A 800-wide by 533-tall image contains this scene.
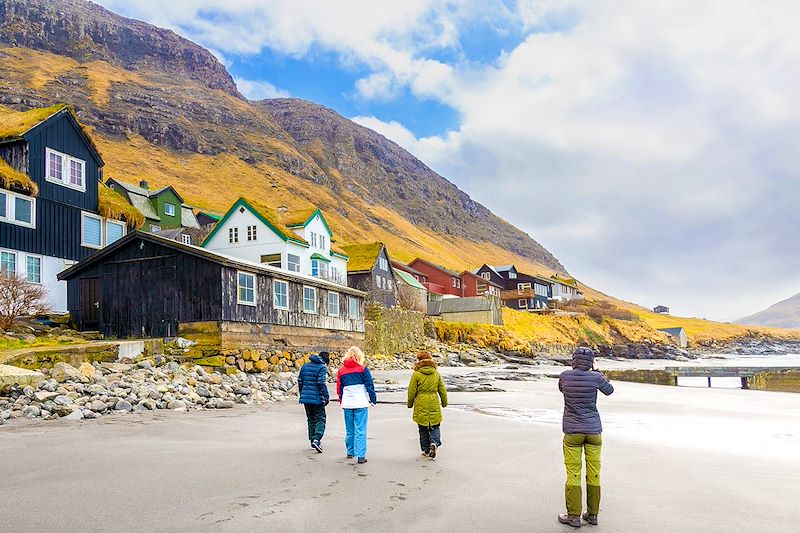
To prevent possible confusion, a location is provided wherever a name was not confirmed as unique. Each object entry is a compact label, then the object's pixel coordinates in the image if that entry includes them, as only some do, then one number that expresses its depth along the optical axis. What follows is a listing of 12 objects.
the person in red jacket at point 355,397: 10.67
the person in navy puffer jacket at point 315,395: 11.59
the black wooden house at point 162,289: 27.98
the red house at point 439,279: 105.31
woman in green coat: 10.98
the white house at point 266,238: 45.94
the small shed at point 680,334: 116.80
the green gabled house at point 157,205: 64.31
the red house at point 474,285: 107.00
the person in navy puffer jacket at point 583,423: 7.24
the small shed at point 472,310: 78.69
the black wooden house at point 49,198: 30.89
